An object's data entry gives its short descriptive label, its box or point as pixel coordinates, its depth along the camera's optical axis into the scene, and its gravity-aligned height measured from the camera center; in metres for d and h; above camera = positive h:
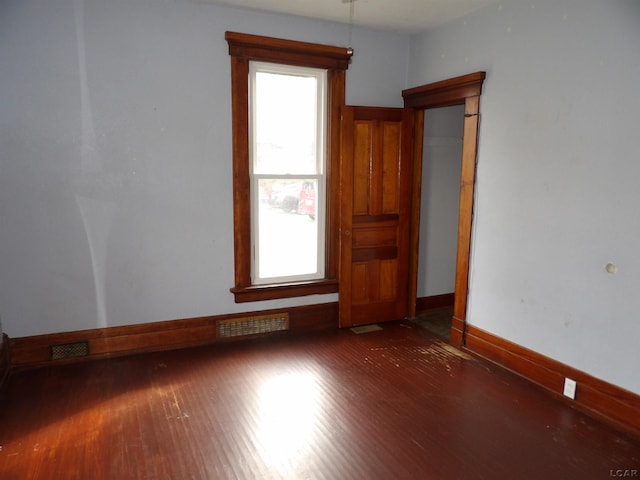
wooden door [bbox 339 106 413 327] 4.21 -0.35
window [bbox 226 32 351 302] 3.88 +0.11
